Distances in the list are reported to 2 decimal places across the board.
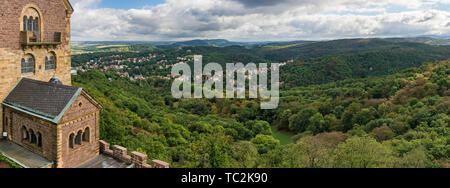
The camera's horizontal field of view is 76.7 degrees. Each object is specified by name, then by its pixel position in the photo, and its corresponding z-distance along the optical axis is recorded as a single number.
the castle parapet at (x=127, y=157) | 14.61
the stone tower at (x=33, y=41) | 16.97
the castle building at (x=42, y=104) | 14.41
